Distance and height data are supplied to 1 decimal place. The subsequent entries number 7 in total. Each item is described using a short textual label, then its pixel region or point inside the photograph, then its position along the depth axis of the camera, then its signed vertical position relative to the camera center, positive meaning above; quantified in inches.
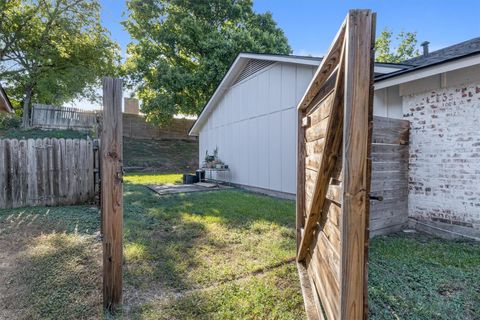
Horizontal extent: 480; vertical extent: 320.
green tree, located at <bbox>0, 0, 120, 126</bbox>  619.5 +273.2
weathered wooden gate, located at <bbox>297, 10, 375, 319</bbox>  46.5 -4.8
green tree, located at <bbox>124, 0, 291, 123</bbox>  538.0 +237.4
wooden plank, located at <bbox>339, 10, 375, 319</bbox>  46.4 -1.2
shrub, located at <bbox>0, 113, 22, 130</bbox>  568.4 +74.7
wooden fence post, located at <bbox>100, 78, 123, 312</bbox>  83.8 -10.9
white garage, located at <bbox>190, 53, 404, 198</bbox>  259.4 +43.9
